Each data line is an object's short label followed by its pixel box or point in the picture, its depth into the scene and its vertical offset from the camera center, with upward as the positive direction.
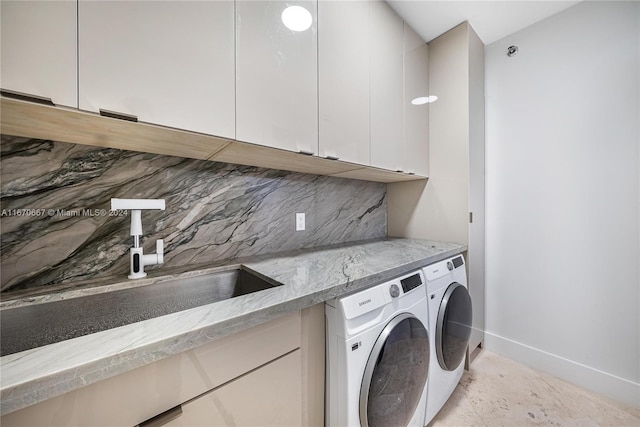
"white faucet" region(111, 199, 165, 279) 0.94 -0.06
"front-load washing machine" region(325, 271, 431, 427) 0.84 -0.56
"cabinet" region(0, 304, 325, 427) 0.48 -0.44
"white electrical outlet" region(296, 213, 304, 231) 1.57 -0.05
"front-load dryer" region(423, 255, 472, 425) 1.22 -0.64
